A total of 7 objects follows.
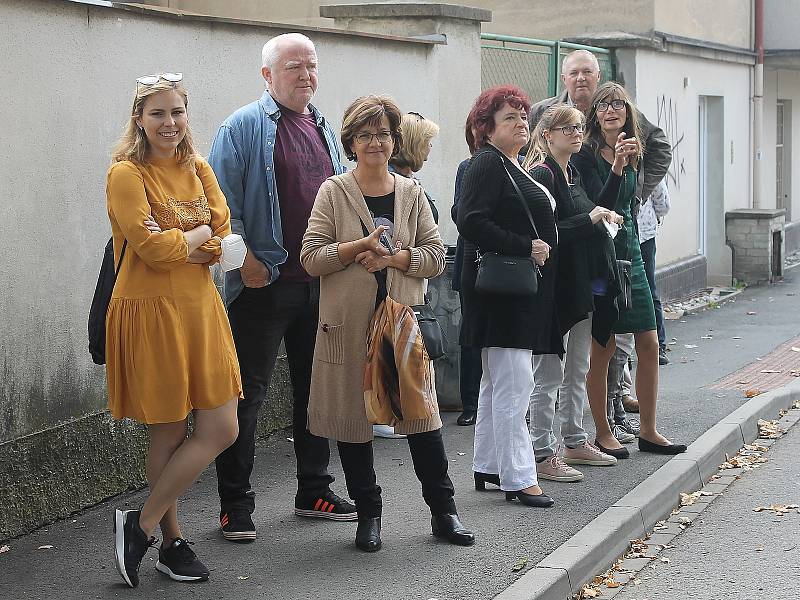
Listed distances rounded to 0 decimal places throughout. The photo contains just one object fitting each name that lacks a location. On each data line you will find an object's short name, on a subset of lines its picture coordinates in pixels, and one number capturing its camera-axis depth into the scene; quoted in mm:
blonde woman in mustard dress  8058
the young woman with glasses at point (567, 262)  10863
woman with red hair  9952
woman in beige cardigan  8872
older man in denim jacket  9435
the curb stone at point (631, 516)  8583
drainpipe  29958
